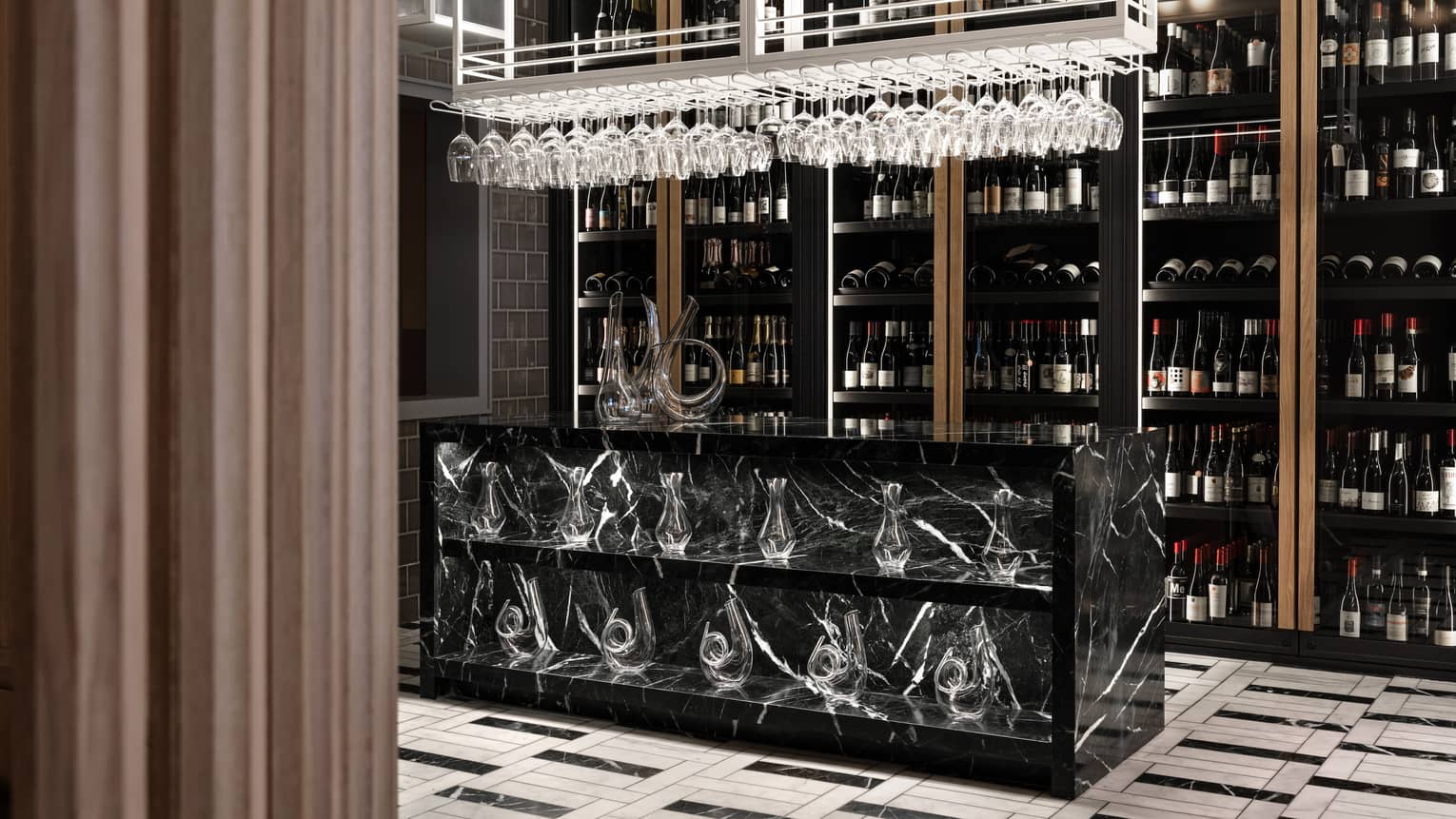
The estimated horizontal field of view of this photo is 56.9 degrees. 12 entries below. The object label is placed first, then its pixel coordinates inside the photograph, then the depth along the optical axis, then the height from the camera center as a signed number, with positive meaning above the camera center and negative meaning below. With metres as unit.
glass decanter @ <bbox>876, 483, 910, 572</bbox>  4.28 -0.44
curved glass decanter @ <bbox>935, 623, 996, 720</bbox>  4.21 -0.88
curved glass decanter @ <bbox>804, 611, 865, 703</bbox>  4.42 -0.87
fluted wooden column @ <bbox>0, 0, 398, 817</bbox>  0.51 +0.00
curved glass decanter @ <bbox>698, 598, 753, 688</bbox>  4.55 -0.86
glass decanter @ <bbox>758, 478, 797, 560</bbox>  4.44 -0.43
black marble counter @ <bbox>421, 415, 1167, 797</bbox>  3.97 -0.59
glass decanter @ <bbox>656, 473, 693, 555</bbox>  4.63 -0.42
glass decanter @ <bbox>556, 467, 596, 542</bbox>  4.93 -0.41
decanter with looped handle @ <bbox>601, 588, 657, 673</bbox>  4.78 -0.86
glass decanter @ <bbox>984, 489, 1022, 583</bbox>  4.25 -0.46
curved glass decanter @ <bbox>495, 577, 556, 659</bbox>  5.04 -0.85
